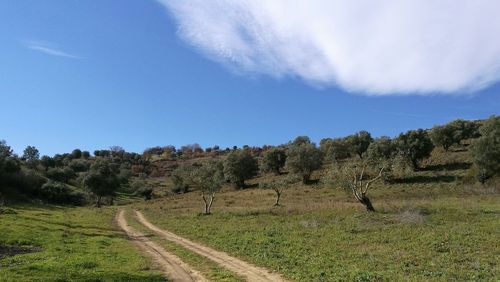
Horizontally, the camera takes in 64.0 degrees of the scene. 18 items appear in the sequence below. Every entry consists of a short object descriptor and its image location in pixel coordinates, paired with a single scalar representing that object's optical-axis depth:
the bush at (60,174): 138.88
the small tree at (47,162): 162.50
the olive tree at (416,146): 93.69
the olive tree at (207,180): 64.00
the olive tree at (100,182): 102.81
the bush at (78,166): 174.75
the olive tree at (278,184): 66.75
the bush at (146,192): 132.62
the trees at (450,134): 105.19
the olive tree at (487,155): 71.88
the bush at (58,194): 105.19
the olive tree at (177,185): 133.38
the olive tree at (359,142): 121.38
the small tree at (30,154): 174.12
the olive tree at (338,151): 123.44
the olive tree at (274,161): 128.12
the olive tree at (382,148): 94.94
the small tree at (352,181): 46.53
